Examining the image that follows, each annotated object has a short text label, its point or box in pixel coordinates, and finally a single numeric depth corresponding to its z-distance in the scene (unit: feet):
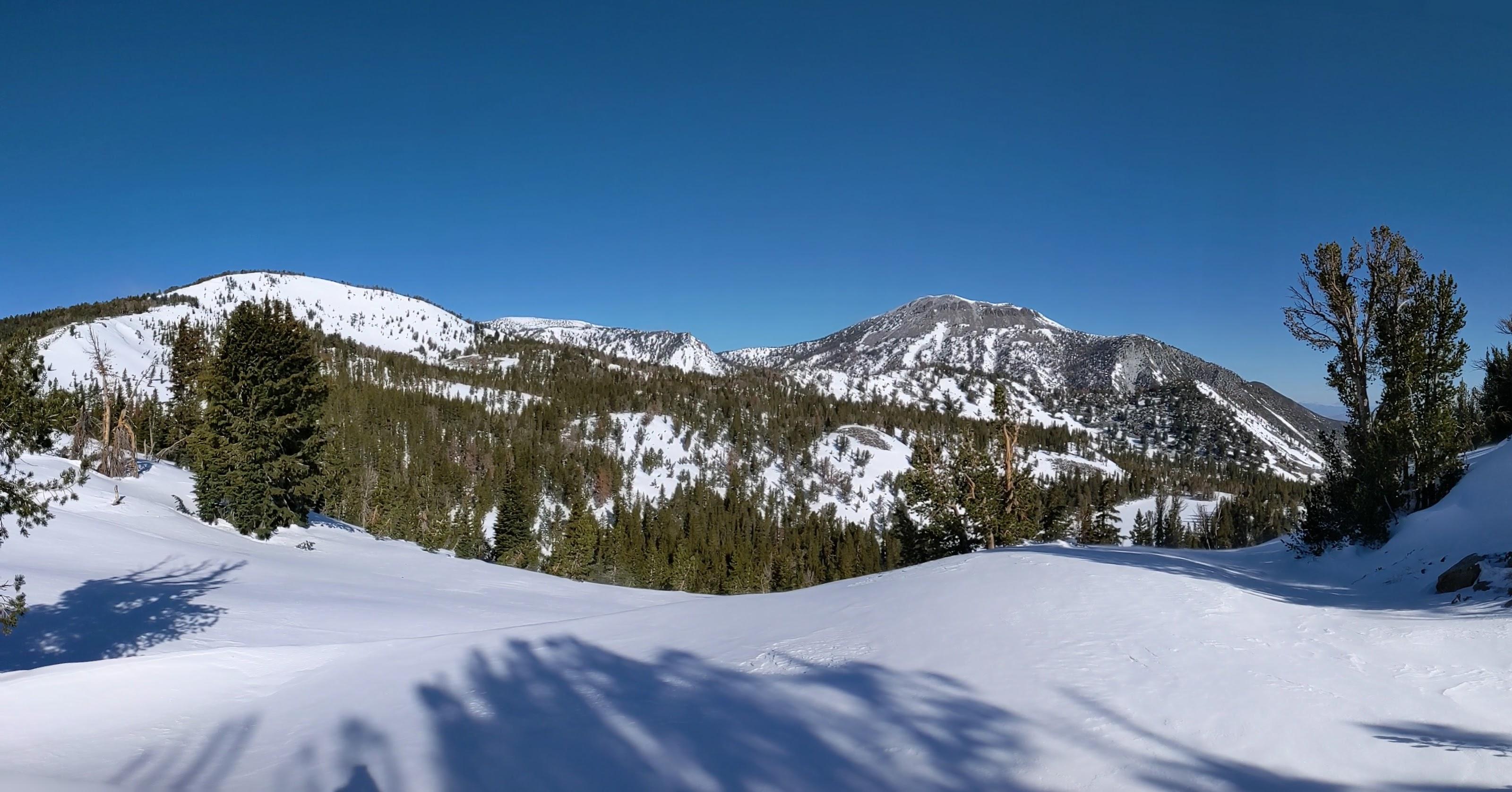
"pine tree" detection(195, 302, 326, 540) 83.66
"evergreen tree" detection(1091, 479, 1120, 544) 124.98
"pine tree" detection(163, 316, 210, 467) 130.93
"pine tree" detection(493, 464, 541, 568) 203.00
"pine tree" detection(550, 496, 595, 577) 186.60
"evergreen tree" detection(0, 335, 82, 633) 26.91
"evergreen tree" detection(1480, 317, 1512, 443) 91.40
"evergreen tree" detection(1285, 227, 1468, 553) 51.75
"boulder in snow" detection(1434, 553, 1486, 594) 31.55
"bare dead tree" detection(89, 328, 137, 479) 100.32
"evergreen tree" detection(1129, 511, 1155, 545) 241.96
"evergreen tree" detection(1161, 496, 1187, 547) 258.57
